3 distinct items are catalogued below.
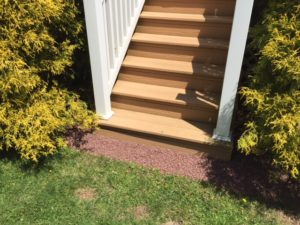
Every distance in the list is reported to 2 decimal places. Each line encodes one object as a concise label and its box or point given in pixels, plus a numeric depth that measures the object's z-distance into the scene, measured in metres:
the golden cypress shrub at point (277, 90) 1.98
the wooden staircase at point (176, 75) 2.75
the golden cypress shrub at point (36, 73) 2.24
